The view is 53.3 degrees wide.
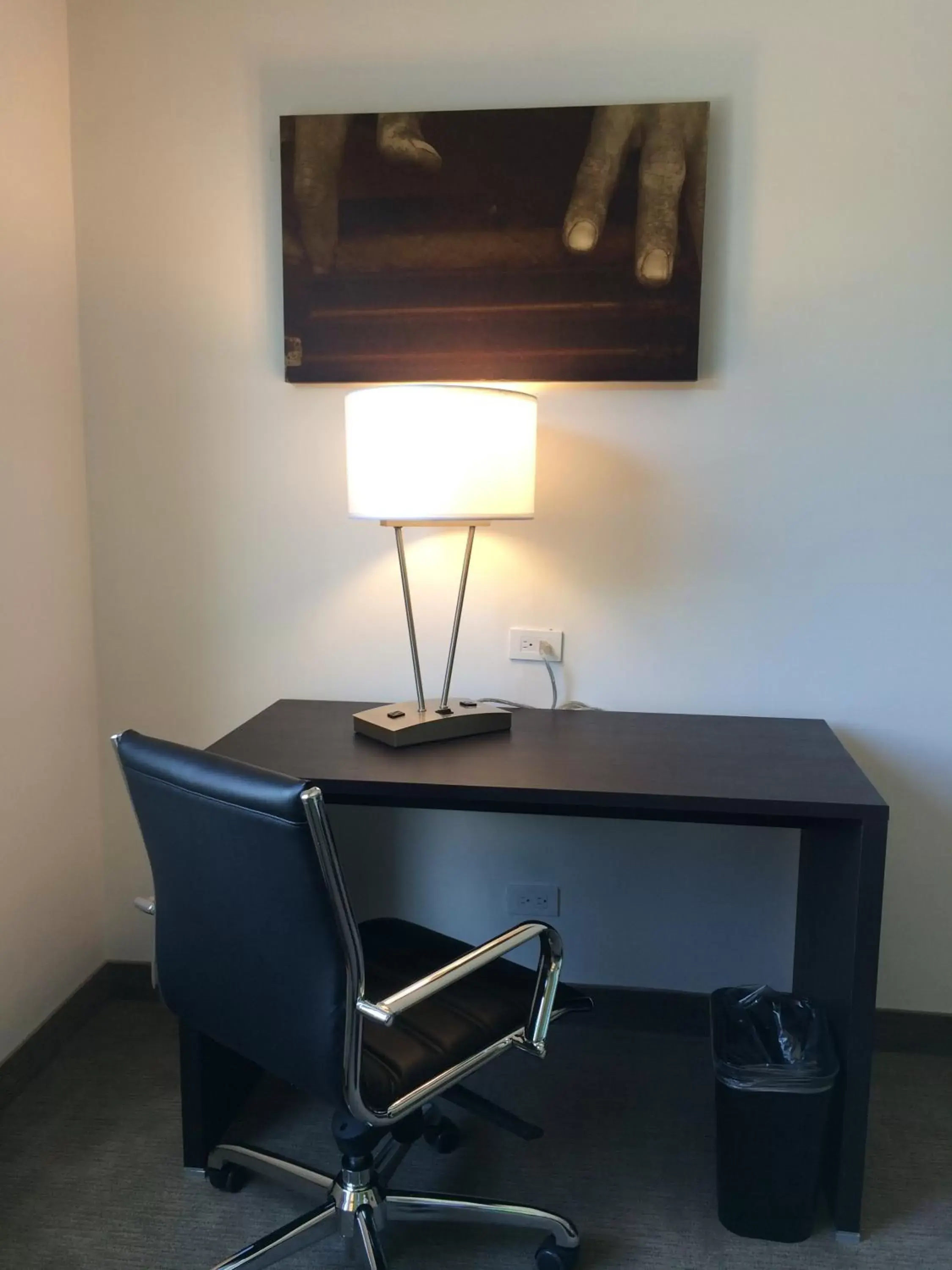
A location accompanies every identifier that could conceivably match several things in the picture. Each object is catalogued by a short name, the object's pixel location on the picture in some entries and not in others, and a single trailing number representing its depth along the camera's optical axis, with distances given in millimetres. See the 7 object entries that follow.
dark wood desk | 1511
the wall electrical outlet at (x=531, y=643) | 2076
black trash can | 1538
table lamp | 1670
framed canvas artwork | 1897
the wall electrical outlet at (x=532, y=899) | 2166
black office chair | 1162
